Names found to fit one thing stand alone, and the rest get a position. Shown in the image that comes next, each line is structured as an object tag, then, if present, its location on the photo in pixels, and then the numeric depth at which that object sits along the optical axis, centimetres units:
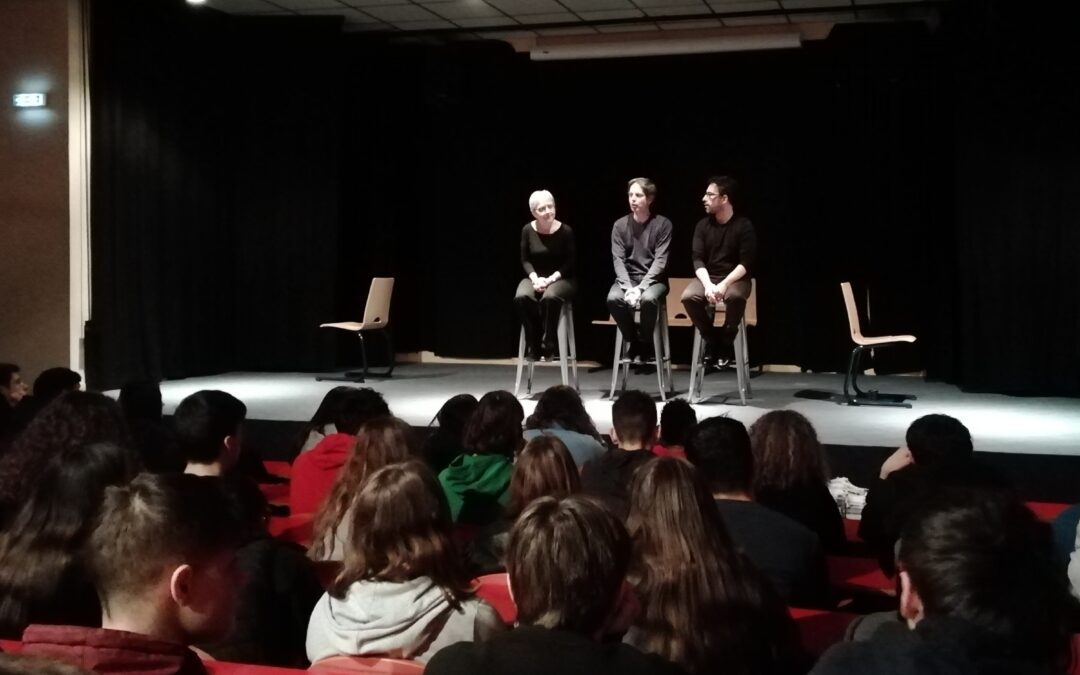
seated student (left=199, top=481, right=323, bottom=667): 214
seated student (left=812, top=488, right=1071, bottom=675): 128
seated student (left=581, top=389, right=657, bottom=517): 289
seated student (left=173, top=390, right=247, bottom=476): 288
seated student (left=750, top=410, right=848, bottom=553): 304
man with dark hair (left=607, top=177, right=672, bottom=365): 639
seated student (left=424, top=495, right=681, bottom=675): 135
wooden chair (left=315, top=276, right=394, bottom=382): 831
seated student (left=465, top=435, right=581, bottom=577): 262
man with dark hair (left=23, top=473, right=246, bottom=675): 143
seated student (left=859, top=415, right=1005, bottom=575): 268
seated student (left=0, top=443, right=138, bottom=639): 191
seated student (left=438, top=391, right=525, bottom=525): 324
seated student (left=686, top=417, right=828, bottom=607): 235
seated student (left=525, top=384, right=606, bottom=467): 383
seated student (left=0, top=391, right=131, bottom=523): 276
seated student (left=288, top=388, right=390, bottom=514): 334
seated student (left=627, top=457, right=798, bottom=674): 182
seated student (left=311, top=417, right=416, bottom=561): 255
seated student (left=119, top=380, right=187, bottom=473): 332
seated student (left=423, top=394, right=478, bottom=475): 381
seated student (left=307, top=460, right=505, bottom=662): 189
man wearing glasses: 629
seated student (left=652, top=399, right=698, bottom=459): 395
